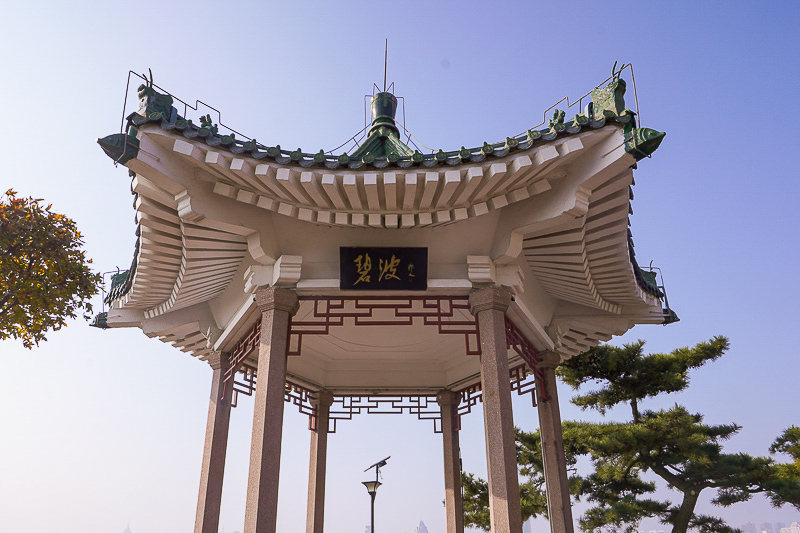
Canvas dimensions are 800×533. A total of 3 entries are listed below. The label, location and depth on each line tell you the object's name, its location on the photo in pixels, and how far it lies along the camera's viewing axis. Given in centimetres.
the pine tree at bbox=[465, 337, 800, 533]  1686
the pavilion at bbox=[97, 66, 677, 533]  805
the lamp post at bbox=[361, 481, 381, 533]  1622
